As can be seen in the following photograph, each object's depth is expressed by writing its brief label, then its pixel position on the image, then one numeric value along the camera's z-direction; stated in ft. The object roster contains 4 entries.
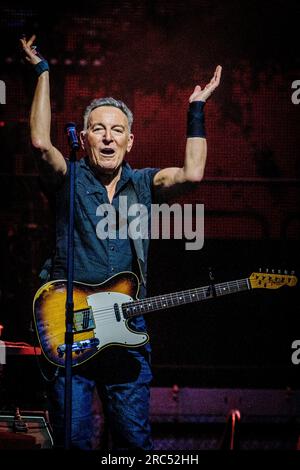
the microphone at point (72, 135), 23.44
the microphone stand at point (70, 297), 23.59
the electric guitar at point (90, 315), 26.48
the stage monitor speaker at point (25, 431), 26.05
